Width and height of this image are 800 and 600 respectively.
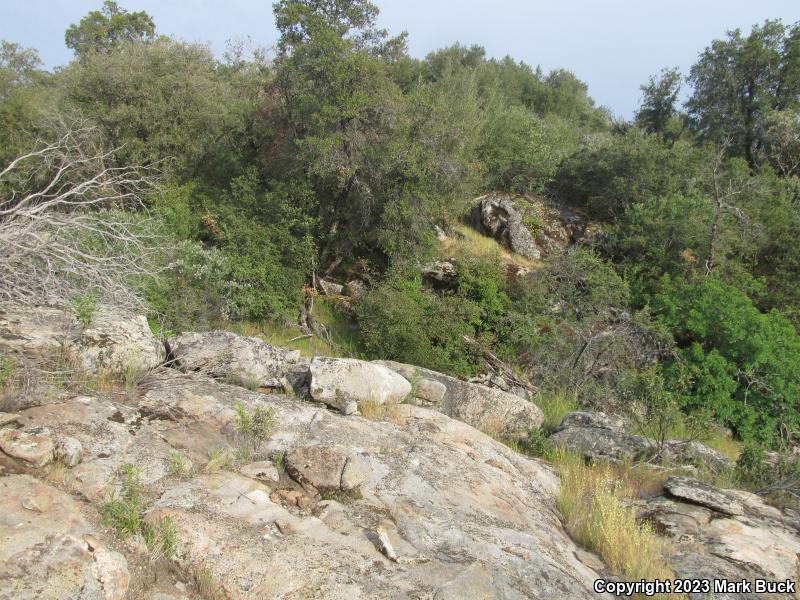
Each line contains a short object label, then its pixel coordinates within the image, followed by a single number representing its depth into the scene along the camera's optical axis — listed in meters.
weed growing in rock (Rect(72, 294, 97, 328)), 5.58
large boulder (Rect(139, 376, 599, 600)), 3.43
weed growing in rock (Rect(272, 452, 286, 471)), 4.61
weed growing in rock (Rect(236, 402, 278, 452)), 4.93
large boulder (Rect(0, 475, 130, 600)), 2.90
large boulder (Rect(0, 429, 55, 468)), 3.85
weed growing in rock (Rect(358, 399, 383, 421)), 6.10
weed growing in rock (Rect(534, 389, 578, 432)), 8.72
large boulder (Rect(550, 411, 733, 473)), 7.08
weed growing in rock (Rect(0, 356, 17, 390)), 4.63
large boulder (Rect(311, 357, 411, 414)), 6.22
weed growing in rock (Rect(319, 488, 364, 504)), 4.34
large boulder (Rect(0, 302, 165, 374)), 5.48
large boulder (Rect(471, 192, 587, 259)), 15.99
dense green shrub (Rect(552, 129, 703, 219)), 16.73
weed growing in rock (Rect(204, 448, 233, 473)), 4.36
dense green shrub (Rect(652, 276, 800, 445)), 10.77
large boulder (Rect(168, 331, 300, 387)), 6.59
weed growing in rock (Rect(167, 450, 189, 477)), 4.20
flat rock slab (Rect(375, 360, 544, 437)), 7.57
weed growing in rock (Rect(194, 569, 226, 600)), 3.22
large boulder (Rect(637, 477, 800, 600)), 4.66
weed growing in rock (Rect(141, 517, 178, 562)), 3.38
